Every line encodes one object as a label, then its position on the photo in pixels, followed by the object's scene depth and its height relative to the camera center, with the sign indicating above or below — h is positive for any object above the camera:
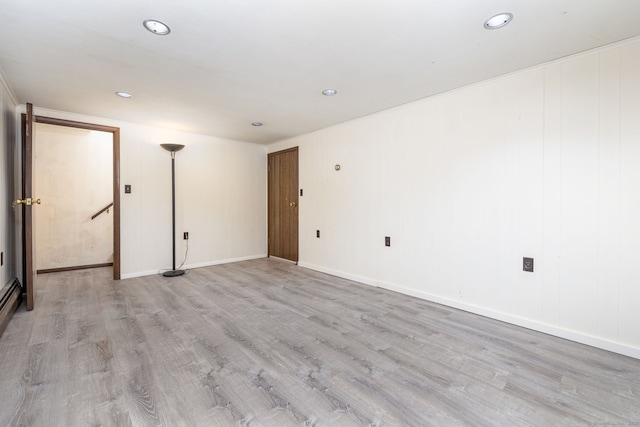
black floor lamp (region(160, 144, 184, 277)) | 4.23 +0.33
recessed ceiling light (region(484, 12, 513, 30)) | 1.75 +1.19
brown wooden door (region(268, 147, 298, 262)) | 4.99 +0.18
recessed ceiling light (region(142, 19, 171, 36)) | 1.81 +1.19
